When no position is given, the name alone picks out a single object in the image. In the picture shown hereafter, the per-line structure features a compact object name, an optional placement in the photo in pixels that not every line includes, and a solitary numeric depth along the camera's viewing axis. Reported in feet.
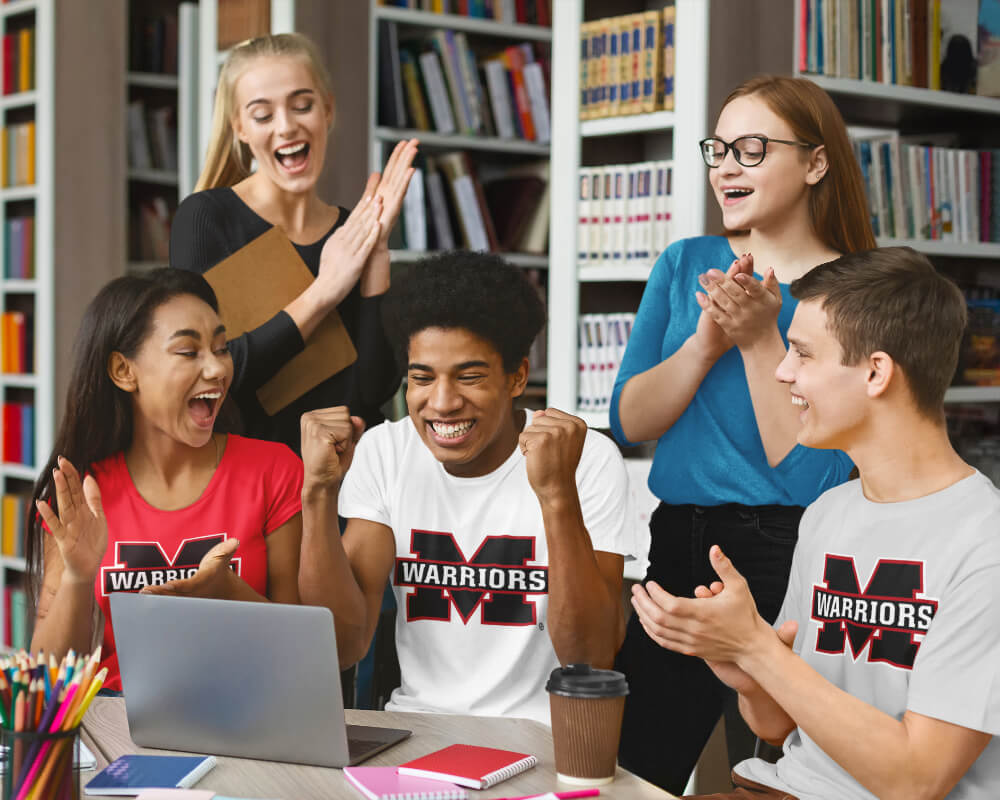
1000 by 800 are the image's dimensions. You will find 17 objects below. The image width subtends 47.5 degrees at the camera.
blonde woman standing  7.16
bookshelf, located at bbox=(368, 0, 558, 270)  11.46
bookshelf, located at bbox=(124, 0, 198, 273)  15.15
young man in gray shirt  4.24
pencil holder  3.53
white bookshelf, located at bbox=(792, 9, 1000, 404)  9.04
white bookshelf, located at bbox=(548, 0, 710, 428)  8.84
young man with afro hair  5.49
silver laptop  4.13
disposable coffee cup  4.10
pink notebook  3.93
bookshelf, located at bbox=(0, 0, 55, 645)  13.41
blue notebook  4.01
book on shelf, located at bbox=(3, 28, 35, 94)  13.91
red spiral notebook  4.07
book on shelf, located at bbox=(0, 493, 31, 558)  14.11
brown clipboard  7.25
